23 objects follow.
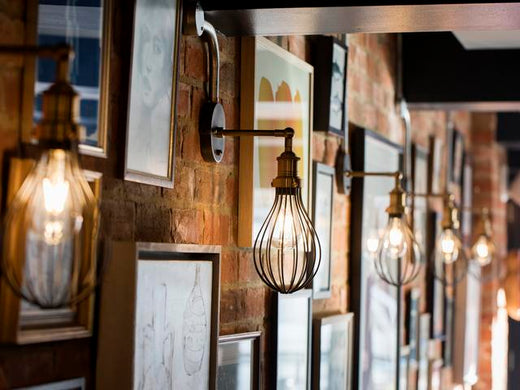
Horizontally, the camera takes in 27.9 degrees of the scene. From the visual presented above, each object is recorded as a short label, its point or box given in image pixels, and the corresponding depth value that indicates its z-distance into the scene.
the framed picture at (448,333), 4.41
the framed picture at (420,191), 3.71
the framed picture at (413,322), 3.57
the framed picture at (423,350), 3.78
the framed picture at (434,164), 4.08
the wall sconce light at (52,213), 1.12
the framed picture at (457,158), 4.64
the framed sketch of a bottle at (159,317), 1.46
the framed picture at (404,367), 3.36
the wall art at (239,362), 1.91
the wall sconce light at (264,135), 1.69
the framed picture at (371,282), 2.85
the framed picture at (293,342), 2.19
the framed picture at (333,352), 2.45
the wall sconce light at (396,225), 2.55
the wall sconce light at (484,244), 3.99
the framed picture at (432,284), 4.03
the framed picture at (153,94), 1.55
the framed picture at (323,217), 2.44
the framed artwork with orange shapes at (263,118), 2.01
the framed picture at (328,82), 2.49
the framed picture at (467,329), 4.71
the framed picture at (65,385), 1.31
